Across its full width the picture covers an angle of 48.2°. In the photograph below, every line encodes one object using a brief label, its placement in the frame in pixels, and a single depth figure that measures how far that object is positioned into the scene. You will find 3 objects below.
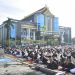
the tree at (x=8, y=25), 19.53
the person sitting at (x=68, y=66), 4.90
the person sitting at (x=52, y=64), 5.55
